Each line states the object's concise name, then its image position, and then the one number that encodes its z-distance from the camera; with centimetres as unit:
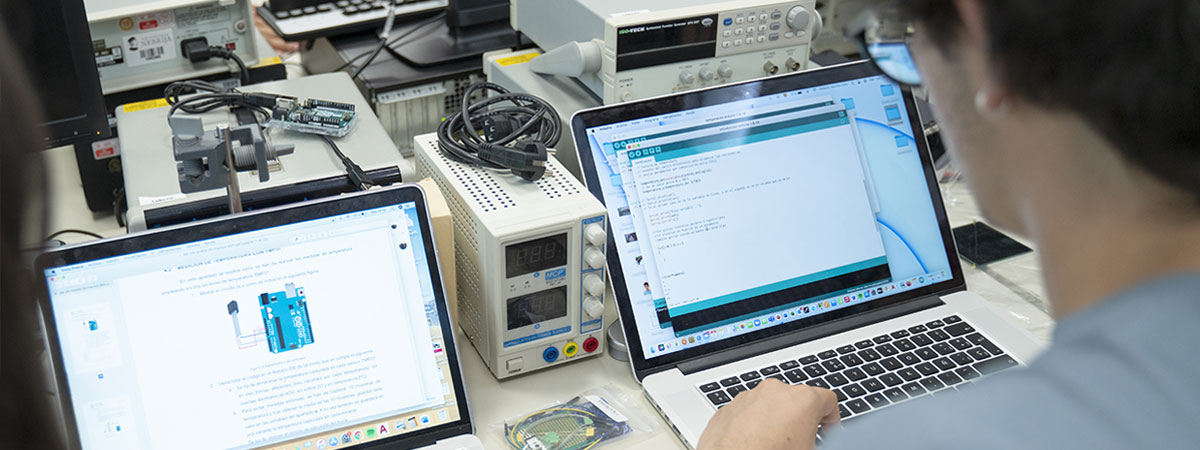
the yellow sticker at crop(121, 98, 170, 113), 146
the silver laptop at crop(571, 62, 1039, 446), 120
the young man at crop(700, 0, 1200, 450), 48
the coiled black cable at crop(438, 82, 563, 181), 121
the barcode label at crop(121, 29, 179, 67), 156
